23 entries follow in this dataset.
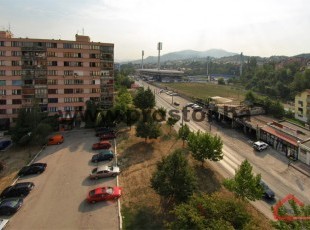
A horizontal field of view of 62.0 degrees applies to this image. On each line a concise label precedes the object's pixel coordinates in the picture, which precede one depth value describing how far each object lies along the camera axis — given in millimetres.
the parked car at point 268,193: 31531
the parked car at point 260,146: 46194
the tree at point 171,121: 53125
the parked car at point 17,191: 31250
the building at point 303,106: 62531
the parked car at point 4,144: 49125
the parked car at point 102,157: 40750
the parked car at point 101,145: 45906
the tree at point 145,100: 62866
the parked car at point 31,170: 37281
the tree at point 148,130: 45438
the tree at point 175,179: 26984
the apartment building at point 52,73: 58125
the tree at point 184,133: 45344
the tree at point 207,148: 37281
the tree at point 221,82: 163575
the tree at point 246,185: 26931
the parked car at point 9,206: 27703
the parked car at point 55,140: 49562
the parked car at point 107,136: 50844
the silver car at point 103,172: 35031
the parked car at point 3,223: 25469
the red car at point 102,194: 29359
